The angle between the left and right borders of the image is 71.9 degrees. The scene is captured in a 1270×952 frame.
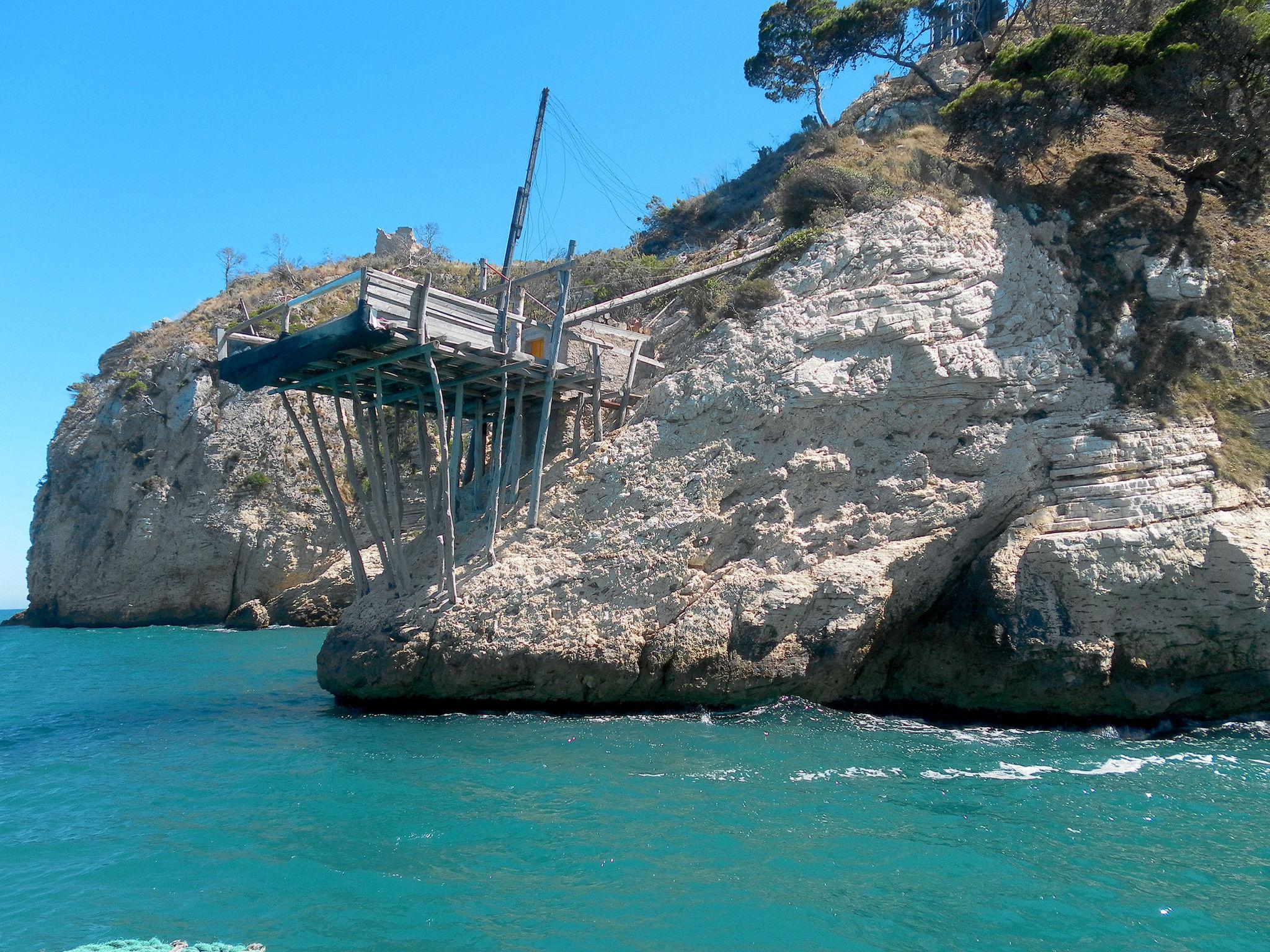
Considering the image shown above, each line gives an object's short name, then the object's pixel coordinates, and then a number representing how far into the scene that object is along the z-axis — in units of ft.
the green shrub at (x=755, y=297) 52.65
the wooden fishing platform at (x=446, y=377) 45.14
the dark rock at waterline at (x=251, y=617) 101.96
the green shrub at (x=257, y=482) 109.29
